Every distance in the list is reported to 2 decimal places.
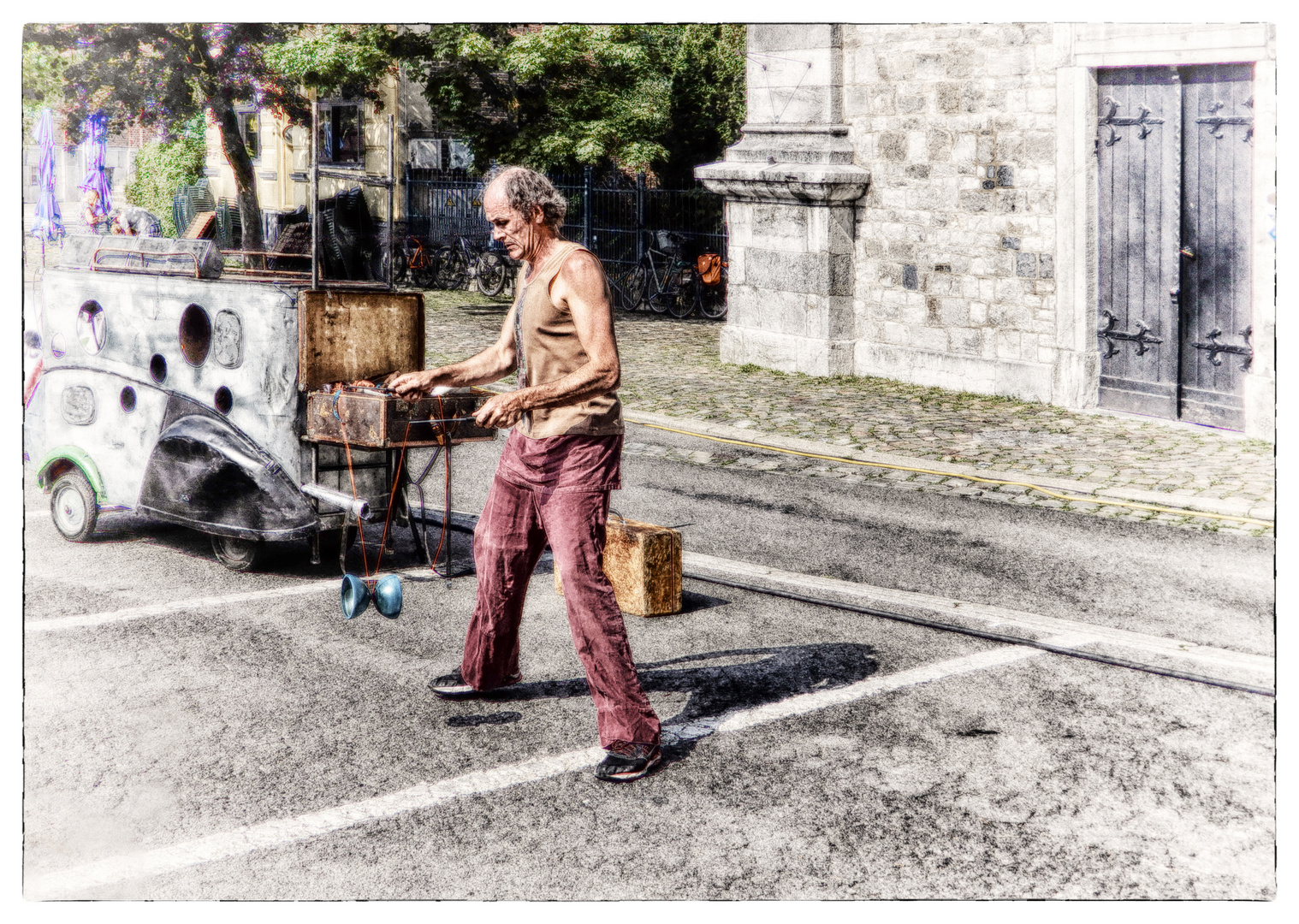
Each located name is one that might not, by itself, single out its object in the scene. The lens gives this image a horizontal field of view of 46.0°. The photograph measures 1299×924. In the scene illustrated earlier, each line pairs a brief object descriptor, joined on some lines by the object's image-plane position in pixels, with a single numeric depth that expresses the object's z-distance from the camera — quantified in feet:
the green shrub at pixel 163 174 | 100.68
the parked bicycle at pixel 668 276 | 71.67
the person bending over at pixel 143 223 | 40.08
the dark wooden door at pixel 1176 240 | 38.78
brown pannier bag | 69.51
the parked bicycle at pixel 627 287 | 74.23
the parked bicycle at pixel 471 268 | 82.28
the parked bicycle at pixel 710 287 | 69.62
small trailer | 24.14
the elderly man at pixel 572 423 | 16.67
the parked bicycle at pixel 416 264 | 88.22
